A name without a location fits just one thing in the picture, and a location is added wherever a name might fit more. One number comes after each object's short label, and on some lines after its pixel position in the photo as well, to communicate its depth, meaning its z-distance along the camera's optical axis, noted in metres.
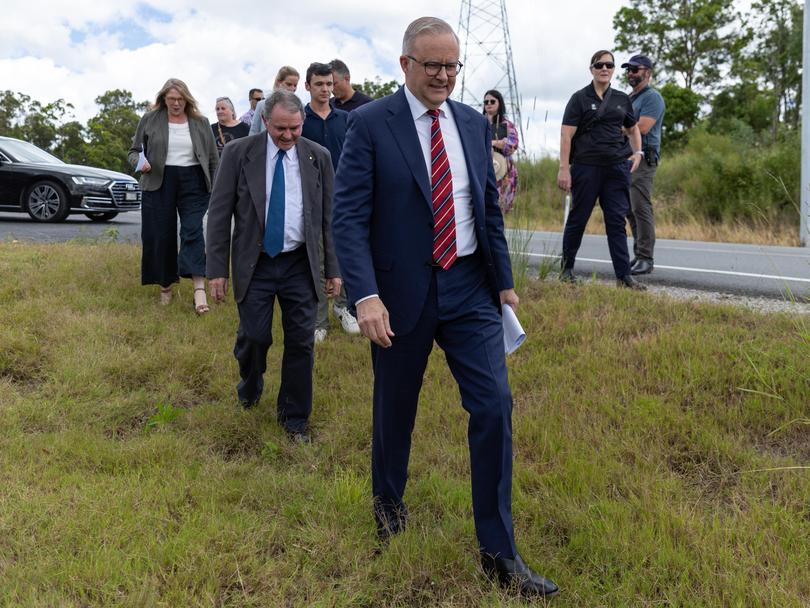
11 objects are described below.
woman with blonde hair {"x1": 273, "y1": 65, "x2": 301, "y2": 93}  7.85
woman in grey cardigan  7.51
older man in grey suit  4.94
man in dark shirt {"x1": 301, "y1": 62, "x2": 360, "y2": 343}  6.54
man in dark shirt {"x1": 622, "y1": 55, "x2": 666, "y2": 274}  8.58
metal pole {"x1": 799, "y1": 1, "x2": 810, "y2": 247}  12.76
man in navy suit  3.13
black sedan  14.95
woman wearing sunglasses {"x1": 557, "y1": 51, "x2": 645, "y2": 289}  7.39
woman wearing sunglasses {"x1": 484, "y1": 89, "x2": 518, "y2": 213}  8.02
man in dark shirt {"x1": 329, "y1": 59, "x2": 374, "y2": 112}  7.18
